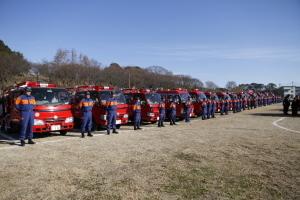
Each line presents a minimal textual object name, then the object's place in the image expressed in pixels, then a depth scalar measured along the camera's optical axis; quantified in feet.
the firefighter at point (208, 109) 52.36
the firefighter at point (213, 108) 53.97
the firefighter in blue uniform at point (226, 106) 61.53
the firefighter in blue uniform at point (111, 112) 32.88
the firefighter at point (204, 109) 50.69
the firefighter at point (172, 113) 42.55
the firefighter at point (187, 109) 46.32
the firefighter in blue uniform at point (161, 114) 39.99
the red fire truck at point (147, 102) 42.30
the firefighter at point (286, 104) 62.44
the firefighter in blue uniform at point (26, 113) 25.61
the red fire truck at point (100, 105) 35.27
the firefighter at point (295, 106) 58.66
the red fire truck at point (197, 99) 54.85
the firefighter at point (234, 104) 67.22
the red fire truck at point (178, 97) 48.88
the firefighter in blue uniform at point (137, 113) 36.79
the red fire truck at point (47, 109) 28.98
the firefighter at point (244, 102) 75.44
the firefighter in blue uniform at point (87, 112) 30.98
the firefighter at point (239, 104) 69.11
